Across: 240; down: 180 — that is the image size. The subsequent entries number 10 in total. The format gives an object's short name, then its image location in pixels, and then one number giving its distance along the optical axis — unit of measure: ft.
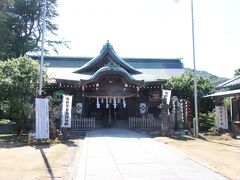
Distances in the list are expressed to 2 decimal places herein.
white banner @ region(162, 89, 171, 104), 51.06
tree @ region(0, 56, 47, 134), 43.87
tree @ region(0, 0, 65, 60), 75.10
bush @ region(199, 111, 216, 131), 57.73
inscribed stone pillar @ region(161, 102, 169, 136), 46.22
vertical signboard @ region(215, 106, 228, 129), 50.03
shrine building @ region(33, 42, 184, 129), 56.91
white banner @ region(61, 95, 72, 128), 44.96
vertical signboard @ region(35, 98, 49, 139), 37.73
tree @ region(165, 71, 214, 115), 62.15
